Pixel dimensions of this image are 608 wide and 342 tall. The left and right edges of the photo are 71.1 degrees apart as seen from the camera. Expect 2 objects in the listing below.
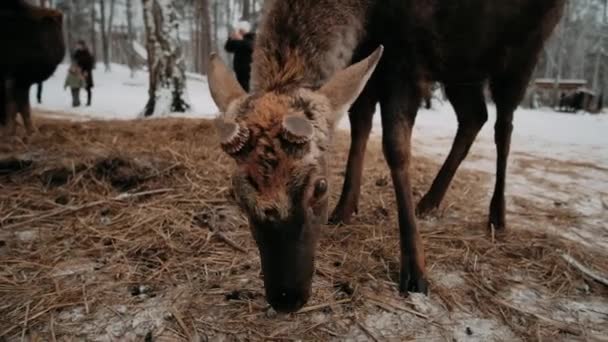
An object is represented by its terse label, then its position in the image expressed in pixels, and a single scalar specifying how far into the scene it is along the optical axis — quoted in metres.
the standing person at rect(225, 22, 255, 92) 7.45
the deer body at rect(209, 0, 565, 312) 1.90
